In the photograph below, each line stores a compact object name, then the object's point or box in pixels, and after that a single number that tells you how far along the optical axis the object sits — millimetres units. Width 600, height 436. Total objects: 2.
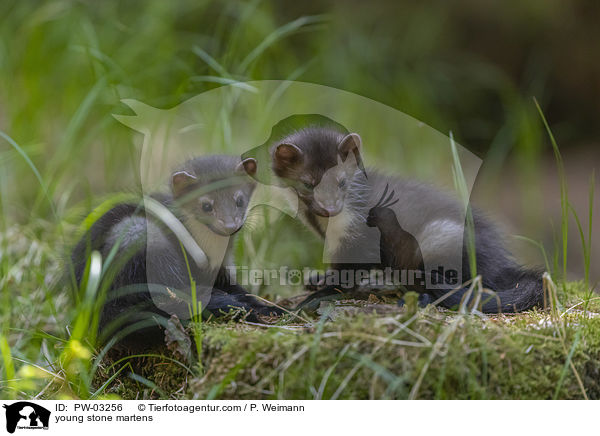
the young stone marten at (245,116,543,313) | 5902
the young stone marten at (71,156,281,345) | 5125
